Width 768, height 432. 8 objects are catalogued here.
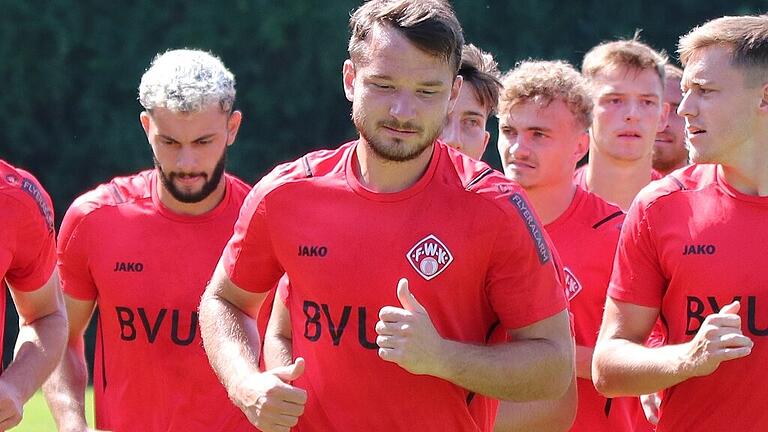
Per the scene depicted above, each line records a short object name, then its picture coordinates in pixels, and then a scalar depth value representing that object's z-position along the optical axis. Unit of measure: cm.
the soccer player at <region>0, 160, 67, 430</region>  820
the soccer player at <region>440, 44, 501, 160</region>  1054
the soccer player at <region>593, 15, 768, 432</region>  764
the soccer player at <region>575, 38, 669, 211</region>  1195
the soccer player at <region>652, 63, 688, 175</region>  1351
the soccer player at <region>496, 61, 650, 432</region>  1011
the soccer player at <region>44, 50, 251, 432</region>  966
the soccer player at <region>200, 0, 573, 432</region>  708
